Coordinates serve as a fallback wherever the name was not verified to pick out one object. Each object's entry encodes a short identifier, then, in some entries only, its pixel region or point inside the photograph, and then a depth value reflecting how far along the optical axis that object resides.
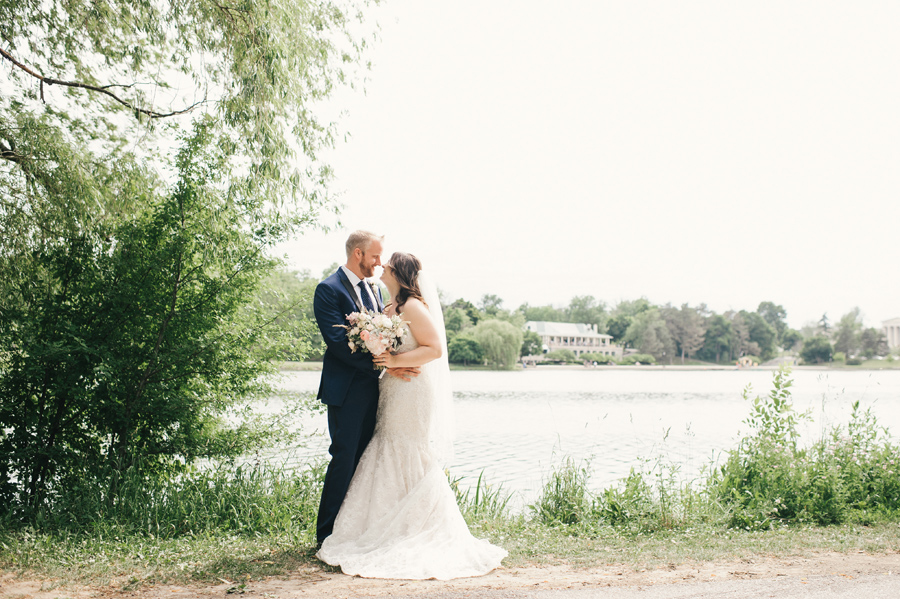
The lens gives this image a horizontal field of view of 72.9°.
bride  3.97
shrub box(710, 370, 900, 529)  5.69
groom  4.21
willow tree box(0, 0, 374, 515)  5.48
